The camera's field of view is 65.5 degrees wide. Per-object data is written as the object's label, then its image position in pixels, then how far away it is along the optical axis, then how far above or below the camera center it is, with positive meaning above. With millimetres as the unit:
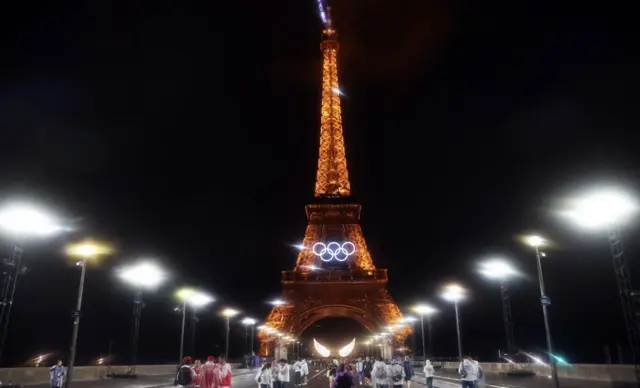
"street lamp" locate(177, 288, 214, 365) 29355 +3203
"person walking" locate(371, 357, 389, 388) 17219 -976
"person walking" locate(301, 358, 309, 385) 29312 -1221
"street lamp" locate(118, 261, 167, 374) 24062 +3583
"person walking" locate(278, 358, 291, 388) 18805 -968
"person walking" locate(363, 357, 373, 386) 27344 -1363
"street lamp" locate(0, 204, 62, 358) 17531 +4285
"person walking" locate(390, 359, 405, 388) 17331 -983
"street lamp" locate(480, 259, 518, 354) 25828 +2996
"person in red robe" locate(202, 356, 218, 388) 13203 -708
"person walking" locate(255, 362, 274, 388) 17052 -999
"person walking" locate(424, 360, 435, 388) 22141 -1171
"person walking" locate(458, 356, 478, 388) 16500 -836
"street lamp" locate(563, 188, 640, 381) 15367 +3861
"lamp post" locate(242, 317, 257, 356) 58359 +3080
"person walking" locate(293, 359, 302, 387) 27641 -1289
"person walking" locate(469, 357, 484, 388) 16467 -1030
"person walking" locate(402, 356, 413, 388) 24952 -1147
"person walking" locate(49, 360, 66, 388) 19594 -999
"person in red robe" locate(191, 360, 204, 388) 12616 -687
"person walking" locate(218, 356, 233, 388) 13352 -741
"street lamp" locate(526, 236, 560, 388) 18281 +1628
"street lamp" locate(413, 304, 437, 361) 39056 +2881
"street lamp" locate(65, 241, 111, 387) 16398 +1561
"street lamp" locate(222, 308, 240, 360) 44562 +3090
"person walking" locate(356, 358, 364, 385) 31897 -1380
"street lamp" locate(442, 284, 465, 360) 30500 +3174
